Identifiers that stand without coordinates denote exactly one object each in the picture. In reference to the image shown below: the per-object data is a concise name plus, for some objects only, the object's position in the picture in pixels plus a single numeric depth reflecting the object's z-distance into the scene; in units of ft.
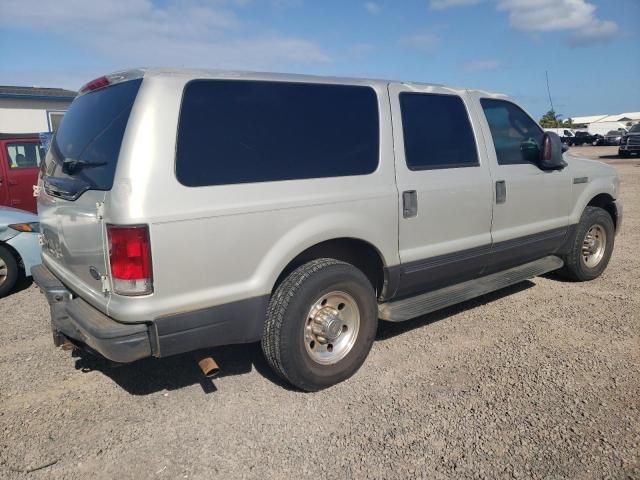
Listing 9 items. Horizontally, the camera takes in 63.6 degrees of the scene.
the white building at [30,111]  58.18
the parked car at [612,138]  132.16
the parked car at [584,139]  142.10
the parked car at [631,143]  81.19
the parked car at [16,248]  17.71
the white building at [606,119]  210.79
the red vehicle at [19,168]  26.18
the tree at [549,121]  193.42
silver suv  8.79
